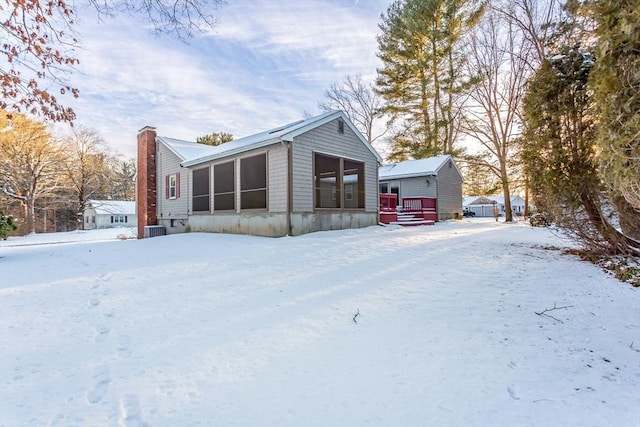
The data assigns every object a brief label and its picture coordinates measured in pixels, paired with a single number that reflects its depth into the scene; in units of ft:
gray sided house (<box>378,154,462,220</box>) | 65.10
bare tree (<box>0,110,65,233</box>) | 79.46
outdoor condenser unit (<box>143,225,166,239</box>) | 49.08
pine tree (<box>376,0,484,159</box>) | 74.95
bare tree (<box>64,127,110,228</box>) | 95.55
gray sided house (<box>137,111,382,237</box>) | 33.76
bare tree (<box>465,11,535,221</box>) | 57.31
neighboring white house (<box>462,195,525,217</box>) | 146.51
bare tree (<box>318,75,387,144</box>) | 92.68
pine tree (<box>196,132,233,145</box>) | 97.96
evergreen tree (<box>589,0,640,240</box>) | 9.25
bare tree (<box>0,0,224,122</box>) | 13.79
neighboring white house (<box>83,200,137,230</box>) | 133.28
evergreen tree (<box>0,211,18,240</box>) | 31.76
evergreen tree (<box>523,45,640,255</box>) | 20.07
